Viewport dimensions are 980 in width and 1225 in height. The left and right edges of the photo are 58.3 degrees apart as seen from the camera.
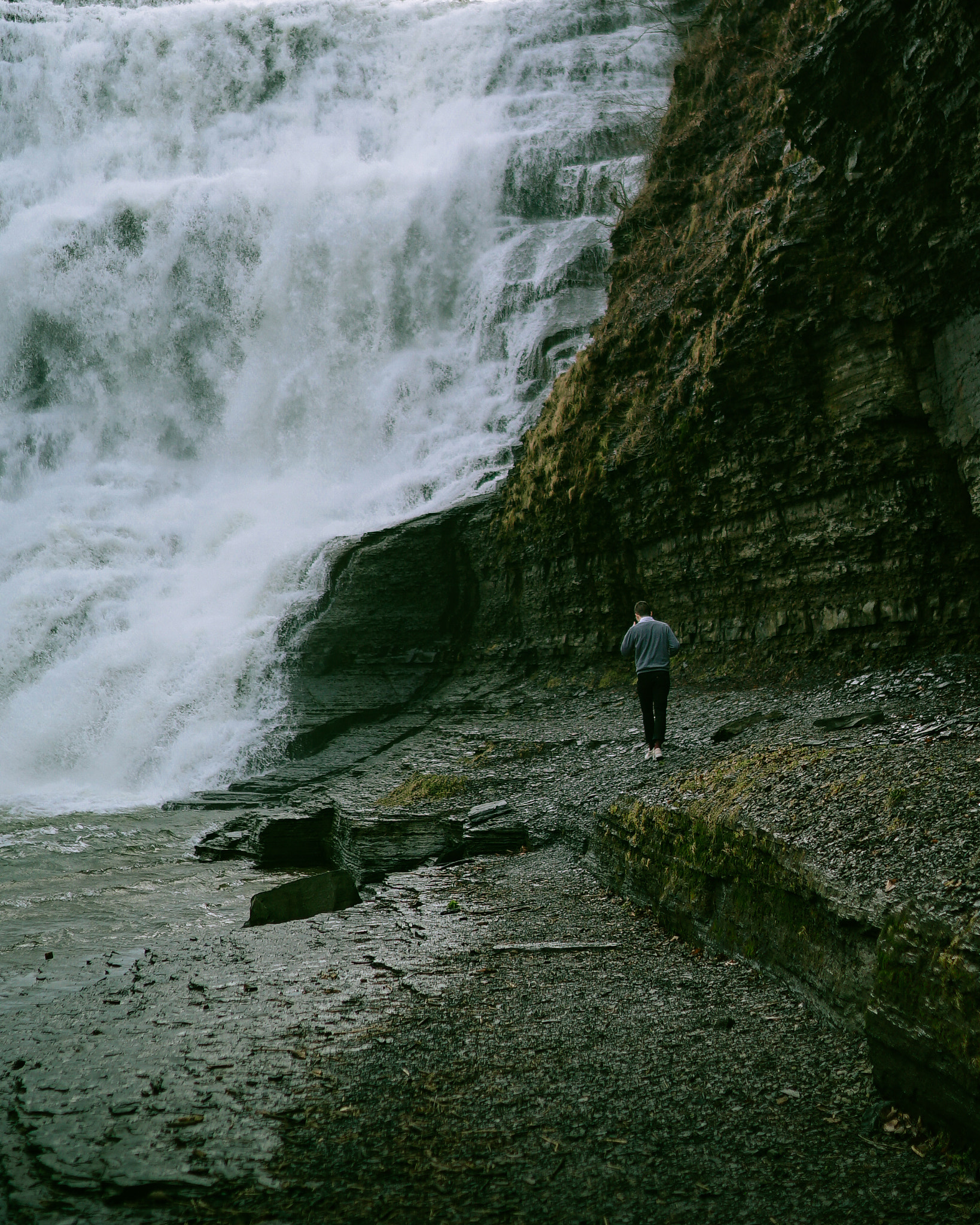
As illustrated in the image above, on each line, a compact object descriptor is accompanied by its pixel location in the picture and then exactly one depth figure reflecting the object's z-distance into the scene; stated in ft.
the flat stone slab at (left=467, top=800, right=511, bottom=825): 32.07
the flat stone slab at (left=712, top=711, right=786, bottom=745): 32.50
